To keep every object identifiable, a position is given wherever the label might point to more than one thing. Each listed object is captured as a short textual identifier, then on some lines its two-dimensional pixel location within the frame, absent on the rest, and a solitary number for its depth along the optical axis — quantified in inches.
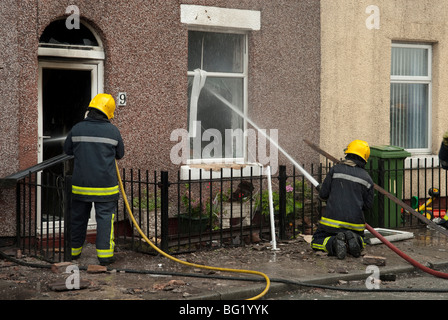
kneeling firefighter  331.3
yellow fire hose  261.4
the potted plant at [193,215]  367.2
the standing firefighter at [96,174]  305.4
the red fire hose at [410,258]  297.9
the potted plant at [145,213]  358.0
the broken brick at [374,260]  311.9
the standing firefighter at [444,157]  391.6
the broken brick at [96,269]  286.6
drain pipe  347.9
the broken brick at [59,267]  287.4
